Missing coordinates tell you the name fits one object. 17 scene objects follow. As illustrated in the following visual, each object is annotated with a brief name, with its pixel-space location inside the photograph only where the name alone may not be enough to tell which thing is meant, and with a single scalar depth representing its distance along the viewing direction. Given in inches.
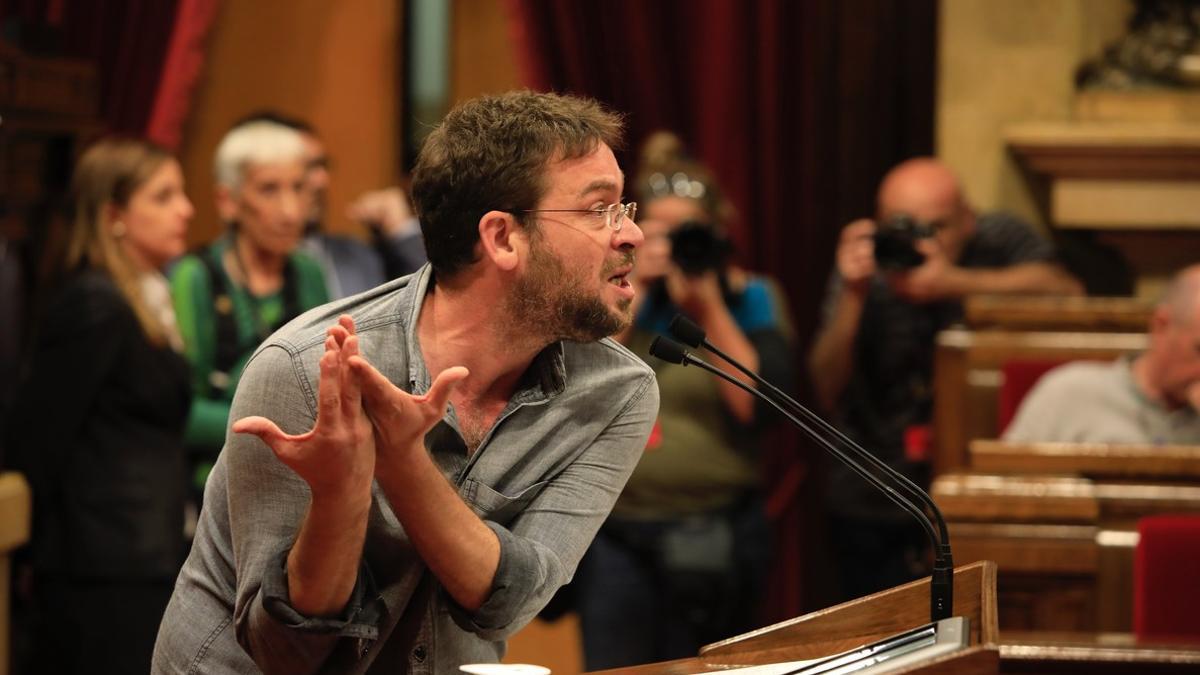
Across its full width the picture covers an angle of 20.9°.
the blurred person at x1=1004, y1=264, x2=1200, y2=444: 285.7
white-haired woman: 290.0
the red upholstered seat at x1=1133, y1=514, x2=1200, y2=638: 217.5
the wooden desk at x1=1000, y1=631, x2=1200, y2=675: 187.4
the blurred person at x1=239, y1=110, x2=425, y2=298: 337.9
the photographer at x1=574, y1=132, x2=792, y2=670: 283.5
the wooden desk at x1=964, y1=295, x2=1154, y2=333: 329.2
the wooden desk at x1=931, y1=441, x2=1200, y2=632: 229.6
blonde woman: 264.8
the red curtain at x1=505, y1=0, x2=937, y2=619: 399.5
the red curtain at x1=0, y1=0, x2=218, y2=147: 423.2
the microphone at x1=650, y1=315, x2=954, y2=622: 138.7
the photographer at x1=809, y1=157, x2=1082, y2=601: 315.1
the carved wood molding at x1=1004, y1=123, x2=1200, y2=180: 382.5
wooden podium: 141.9
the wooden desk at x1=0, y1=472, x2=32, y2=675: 253.8
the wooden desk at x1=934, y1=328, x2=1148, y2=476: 313.6
